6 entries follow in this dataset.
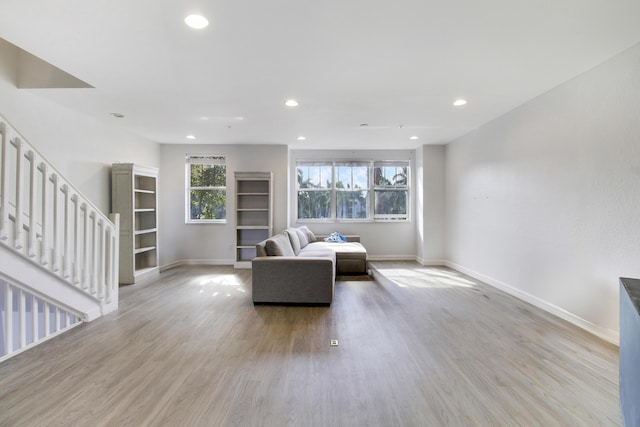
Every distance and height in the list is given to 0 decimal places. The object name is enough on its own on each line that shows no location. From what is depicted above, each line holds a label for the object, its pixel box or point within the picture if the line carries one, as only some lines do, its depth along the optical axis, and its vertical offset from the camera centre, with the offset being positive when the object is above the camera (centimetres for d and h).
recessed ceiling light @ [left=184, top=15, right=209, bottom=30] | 210 +138
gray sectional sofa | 376 -82
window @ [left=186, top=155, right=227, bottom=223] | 652 +47
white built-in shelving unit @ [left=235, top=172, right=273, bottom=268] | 618 +1
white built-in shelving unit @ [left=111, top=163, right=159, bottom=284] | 484 -6
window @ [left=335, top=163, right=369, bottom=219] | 707 +44
